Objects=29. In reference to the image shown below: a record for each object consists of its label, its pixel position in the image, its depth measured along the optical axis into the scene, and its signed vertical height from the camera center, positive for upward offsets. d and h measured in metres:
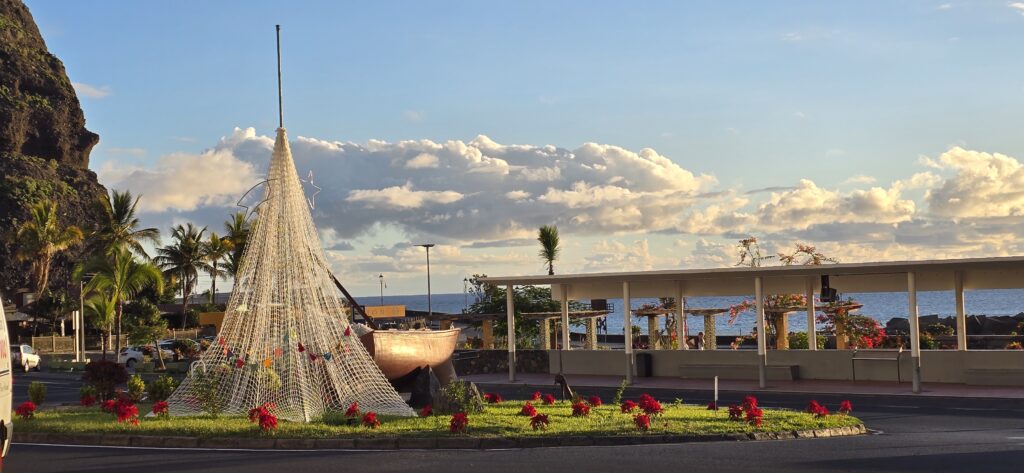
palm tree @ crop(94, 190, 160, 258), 60.44 +5.13
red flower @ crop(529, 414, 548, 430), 17.75 -1.74
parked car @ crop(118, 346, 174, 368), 48.75 -1.53
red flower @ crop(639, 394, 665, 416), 18.70 -1.63
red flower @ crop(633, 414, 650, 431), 17.44 -1.76
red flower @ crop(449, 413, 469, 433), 17.30 -1.71
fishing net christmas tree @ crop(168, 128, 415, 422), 20.73 -0.46
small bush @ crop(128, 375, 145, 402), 24.92 -1.51
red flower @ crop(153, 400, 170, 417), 20.42 -1.62
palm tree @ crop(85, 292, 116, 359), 45.22 +0.56
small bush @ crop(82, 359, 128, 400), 24.16 -1.16
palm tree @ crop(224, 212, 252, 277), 60.13 +4.69
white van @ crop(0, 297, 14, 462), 12.73 -0.76
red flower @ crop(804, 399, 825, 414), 19.47 -1.81
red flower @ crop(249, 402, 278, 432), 17.66 -1.60
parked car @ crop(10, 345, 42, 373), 46.72 -1.45
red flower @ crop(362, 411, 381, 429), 18.23 -1.71
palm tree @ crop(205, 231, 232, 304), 72.50 +4.46
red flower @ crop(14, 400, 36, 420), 20.59 -1.61
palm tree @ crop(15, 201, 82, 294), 71.25 +5.38
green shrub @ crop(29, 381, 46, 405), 24.75 -1.56
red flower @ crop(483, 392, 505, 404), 22.62 -1.76
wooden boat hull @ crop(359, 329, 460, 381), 25.23 -0.83
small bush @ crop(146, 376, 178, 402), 24.64 -1.54
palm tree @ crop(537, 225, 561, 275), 51.22 +3.12
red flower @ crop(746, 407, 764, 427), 18.19 -1.80
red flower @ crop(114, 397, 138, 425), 19.33 -1.60
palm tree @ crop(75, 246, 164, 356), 42.97 +1.82
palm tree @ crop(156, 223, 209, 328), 74.81 +4.29
